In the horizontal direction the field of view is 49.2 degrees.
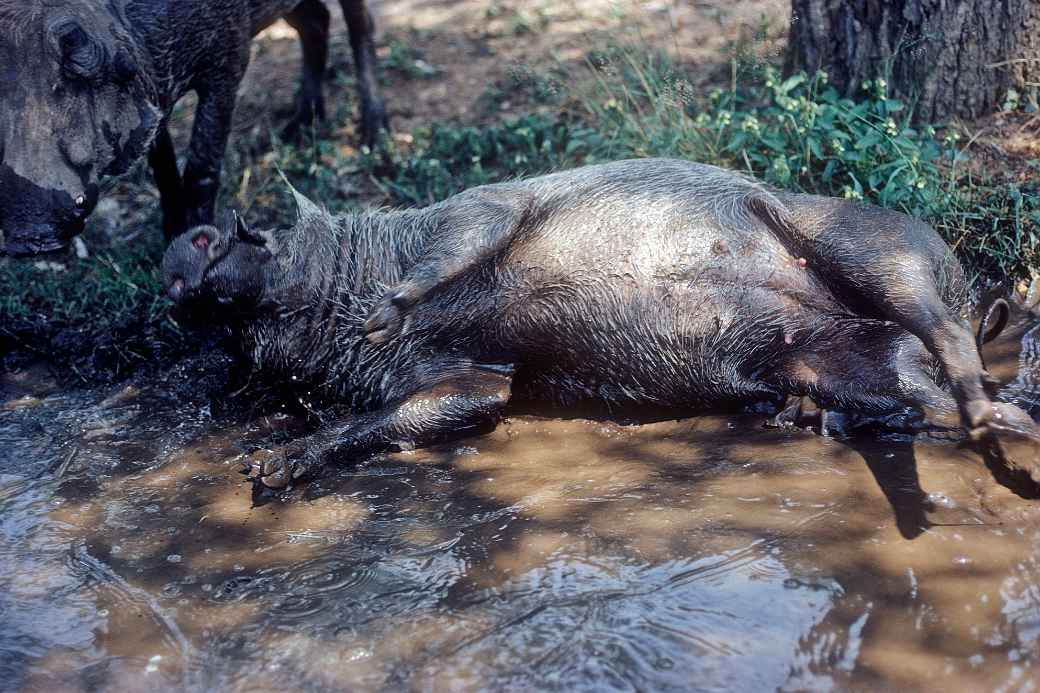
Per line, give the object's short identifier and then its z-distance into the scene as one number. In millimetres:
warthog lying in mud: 3988
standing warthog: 4875
